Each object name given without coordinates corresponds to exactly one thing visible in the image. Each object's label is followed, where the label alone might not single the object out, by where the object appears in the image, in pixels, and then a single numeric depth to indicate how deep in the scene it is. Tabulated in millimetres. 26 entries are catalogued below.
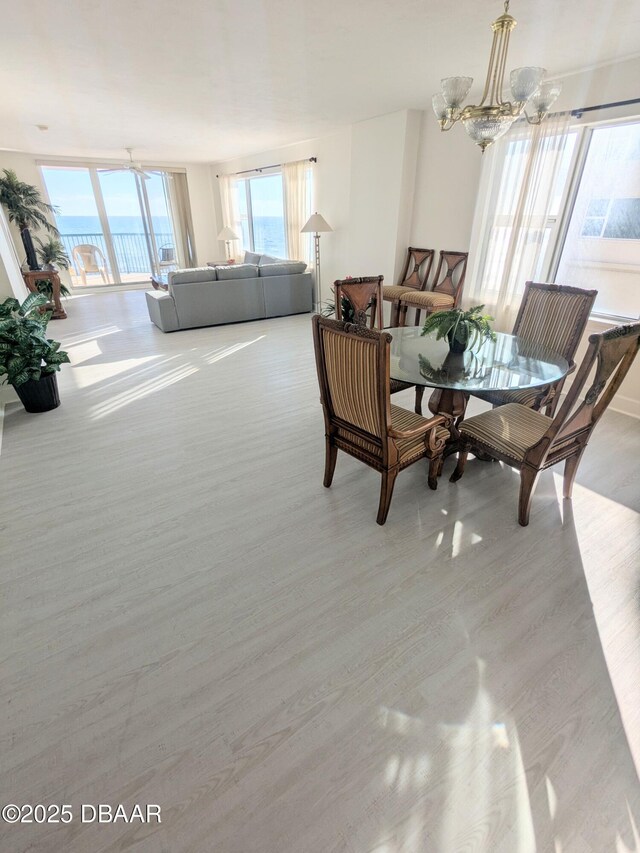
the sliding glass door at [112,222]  7648
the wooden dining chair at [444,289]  4254
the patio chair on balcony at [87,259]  8211
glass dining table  1981
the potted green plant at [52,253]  6742
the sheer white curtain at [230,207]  8102
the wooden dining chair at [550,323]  2424
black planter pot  3127
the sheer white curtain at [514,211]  3342
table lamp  7762
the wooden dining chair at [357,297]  3039
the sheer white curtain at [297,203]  6086
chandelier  1773
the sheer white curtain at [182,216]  8445
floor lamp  5613
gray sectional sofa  5184
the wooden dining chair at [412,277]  4641
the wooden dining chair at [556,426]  1578
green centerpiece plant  2113
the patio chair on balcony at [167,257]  8727
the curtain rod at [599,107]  2837
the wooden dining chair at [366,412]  1635
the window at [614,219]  3057
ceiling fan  6371
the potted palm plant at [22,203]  5816
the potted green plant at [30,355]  2896
